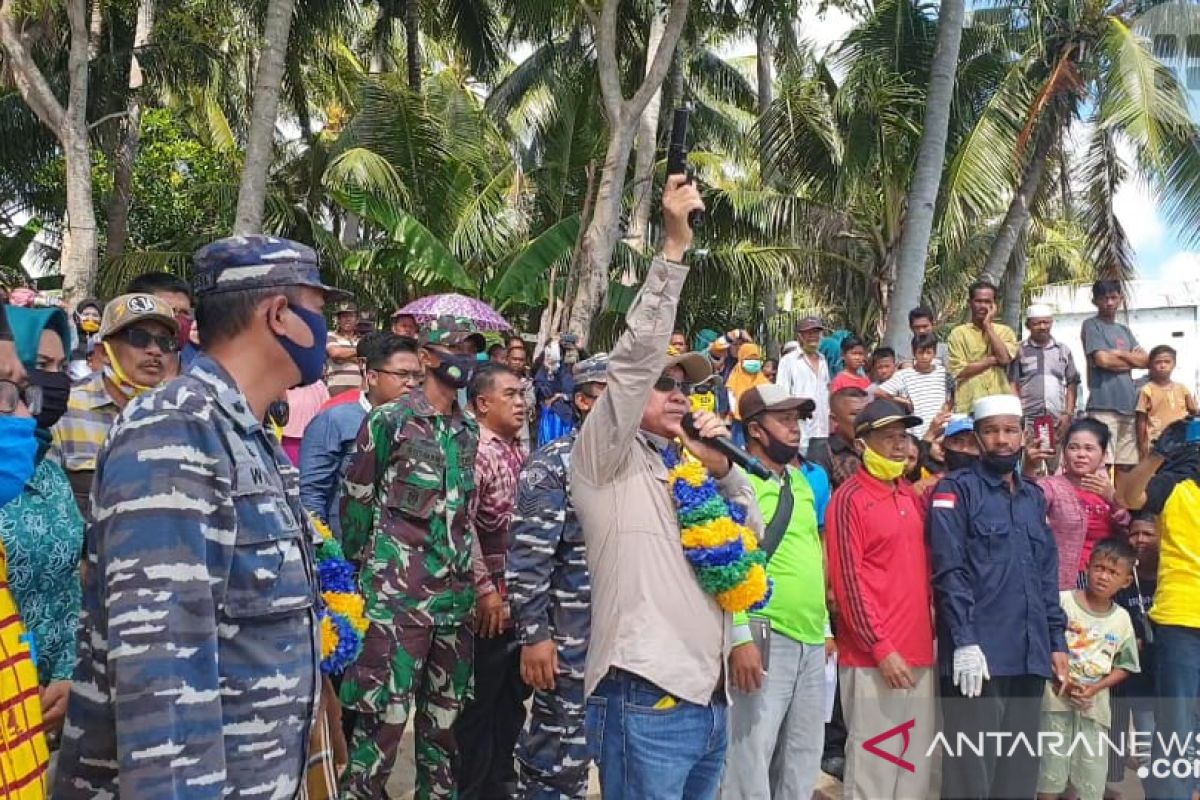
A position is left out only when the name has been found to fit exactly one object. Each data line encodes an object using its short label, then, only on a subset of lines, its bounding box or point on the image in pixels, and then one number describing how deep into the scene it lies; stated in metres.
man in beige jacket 3.03
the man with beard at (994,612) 4.77
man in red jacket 4.79
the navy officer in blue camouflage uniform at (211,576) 1.79
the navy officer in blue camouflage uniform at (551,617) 3.86
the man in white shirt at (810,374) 10.37
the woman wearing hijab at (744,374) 10.80
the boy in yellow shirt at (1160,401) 8.84
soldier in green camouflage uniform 4.32
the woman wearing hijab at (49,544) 2.90
